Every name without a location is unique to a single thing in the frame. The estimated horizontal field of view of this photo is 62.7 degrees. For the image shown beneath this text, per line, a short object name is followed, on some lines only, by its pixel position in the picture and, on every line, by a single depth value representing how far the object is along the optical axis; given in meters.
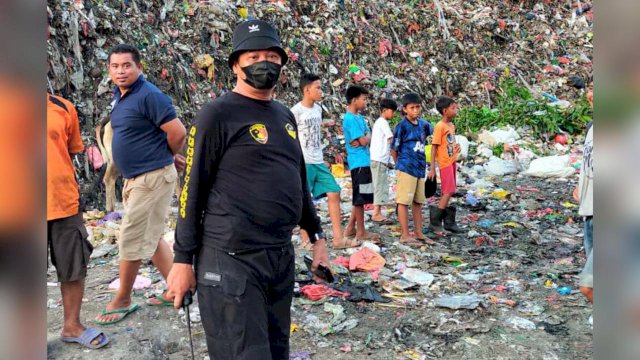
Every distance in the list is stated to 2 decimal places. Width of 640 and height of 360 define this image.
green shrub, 10.94
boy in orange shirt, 5.76
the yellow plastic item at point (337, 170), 8.66
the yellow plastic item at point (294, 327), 3.79
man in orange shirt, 3.12
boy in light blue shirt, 5.48
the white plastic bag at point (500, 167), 8.92
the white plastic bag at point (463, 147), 9.38
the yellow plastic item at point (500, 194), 7.61
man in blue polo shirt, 3.47
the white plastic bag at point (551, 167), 8.62
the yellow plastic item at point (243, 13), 9.84
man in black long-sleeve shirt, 2.13
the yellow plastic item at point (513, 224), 6.46
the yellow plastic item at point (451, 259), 5.25
